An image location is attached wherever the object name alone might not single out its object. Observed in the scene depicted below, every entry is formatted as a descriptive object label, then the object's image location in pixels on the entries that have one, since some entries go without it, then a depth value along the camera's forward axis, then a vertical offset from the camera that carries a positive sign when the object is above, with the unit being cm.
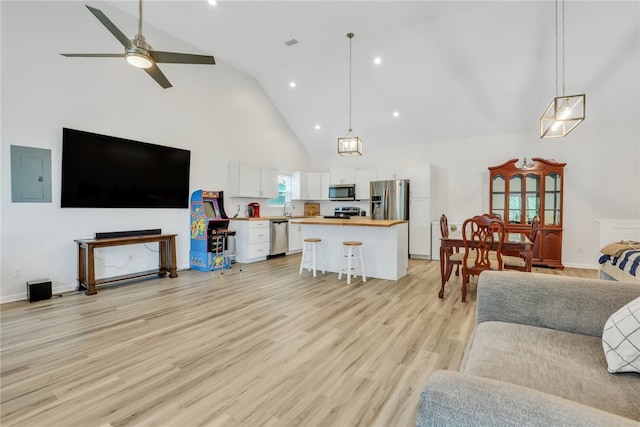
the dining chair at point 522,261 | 337 -62
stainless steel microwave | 751 +48
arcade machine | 518 -53
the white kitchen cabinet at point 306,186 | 786 +66
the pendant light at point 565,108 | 293 +110
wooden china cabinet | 538 +24
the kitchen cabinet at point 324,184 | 799 +72
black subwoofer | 346 -103
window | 771 +51
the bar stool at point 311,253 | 478 -78
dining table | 331 -41
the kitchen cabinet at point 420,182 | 643 +67
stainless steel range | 739 -6
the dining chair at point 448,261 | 371 -67
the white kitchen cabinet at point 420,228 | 646 -39
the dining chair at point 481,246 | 333 -42
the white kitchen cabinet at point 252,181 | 605 +63
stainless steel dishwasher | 638 -66
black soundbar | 406 -39
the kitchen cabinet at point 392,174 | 677 +89
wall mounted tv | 385 +53
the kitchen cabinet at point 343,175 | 757 +93
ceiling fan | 236 +138
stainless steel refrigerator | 655 +26
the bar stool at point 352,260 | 431 -82
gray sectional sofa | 68 -57
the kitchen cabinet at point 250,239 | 587 -64
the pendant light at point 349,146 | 436 +99
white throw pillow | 114 -54
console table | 379 -75
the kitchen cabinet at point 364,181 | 729 +75
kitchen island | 441 -54
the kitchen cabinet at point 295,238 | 695 -71
